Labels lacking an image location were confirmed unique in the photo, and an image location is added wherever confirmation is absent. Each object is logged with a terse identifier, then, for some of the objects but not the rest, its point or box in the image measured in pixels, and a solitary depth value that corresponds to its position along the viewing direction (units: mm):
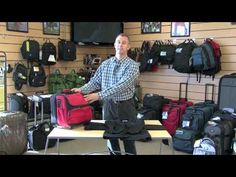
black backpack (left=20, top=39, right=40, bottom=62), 4559
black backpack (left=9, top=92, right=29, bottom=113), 4293
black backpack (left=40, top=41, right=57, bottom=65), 4801
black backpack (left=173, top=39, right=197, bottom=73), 4609
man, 2523
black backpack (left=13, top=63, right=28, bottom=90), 4462
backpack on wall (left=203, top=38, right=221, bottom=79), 4375
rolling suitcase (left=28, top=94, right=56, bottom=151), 3785
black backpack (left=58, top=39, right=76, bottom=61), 5070
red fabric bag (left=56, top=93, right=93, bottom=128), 2370
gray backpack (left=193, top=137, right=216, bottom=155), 3348
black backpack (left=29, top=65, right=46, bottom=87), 4680
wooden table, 2215
